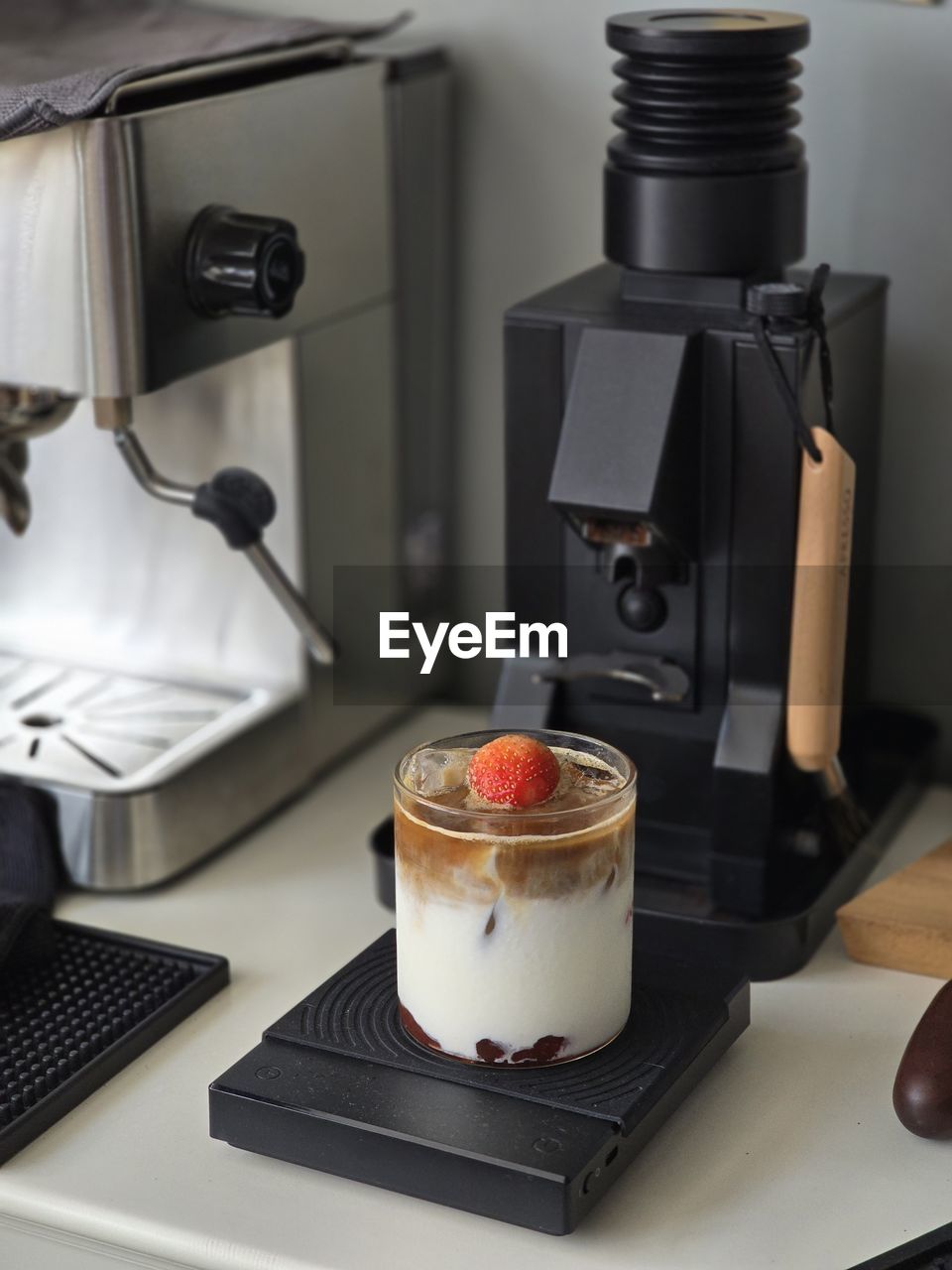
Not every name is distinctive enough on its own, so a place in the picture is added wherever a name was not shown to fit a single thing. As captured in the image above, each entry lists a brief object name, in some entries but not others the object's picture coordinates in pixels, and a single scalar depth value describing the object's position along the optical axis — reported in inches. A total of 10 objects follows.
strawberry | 29.6
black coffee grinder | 34.5
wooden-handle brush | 34.4
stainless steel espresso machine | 35.9
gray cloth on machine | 34.1
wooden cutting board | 36.1
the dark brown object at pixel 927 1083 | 30.1
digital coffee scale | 28.0
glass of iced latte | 29.2
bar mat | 31.4
